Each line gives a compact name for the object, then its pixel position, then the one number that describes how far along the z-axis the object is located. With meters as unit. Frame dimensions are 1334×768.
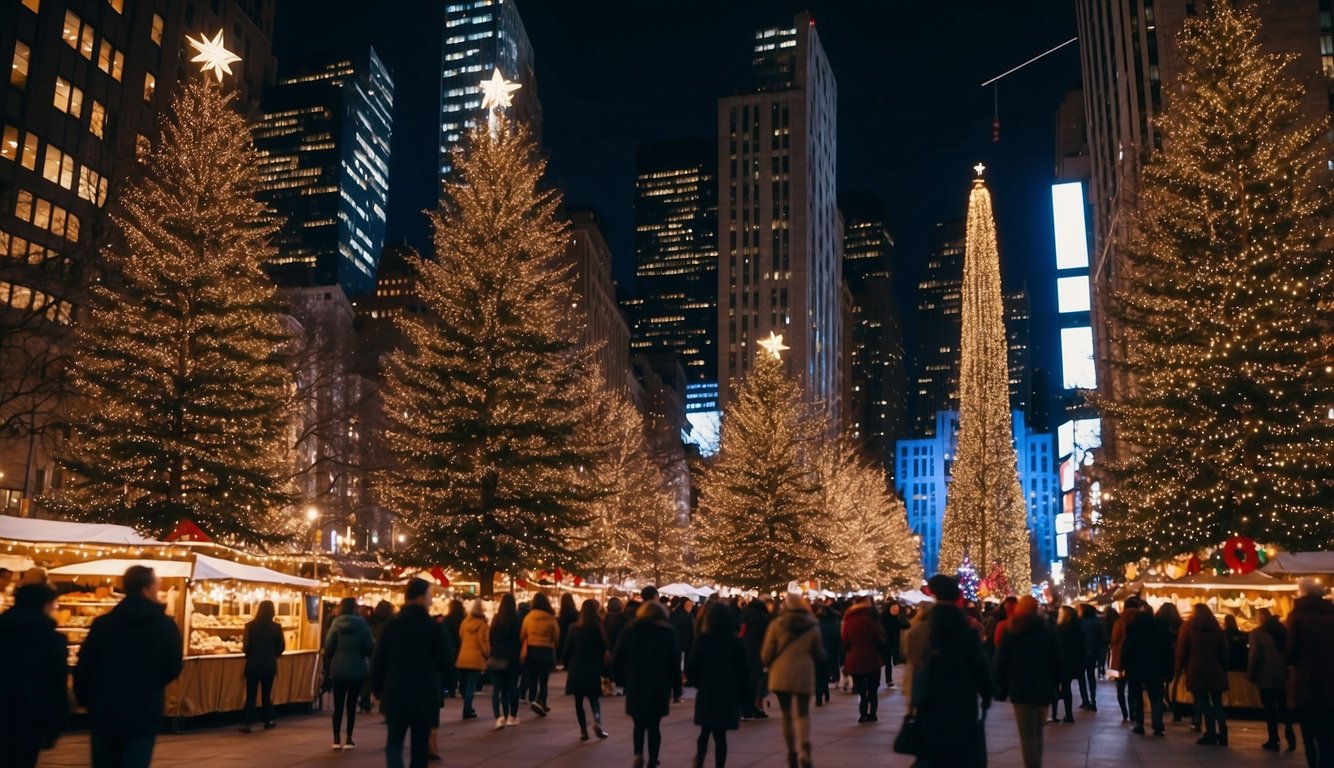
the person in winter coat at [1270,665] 14.44
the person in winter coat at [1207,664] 15.34
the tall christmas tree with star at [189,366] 25.70
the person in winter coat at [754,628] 17.70
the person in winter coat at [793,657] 11.96
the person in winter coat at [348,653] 13.21
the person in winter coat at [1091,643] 20.72
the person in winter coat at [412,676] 9.29
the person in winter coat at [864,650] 17.42
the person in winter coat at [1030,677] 10.78
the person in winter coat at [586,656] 14.40
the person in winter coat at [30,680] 7.18
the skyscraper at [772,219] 125.75
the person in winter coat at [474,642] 17.14
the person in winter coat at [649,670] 10.97
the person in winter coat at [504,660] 16.48
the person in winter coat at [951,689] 8.07
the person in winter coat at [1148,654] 16.00
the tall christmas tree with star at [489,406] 29.73
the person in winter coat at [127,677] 7.66
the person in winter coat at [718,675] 10.80
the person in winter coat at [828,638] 21.48
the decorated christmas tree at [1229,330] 26.28
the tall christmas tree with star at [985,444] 65.38
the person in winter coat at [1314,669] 10.38
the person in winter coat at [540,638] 17.70
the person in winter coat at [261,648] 16.05
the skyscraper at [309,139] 193.38
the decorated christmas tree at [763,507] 45.75
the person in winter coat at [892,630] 25.23
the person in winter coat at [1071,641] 17.31
